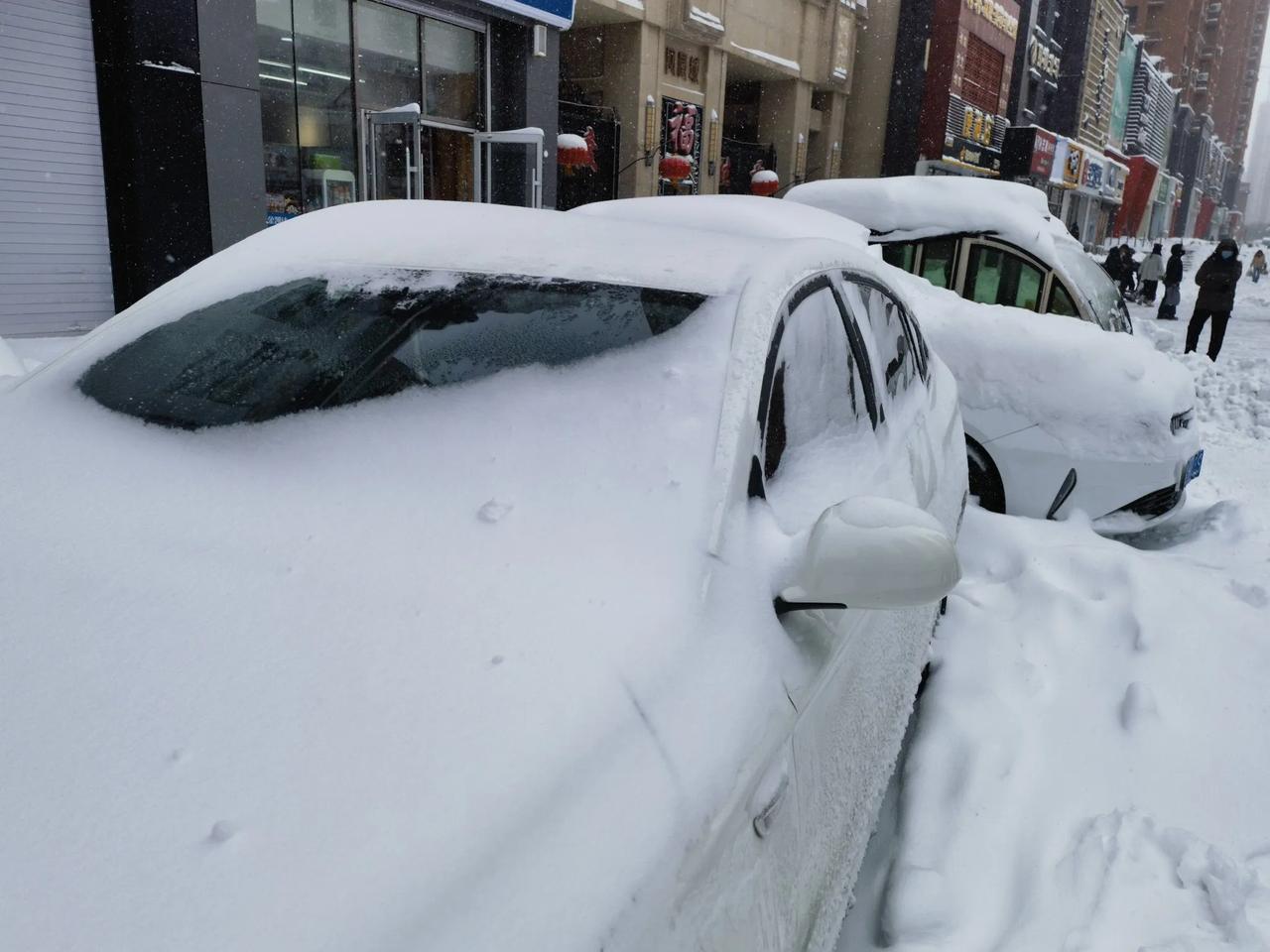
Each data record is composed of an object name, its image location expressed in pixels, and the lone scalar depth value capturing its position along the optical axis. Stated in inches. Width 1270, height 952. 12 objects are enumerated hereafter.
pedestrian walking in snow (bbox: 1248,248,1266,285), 1430.9
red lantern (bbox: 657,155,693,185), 799.1
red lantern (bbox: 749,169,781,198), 925.1
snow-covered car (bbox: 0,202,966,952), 43.2
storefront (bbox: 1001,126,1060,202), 1456.7
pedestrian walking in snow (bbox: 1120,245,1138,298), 925.8
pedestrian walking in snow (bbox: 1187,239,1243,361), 510.6
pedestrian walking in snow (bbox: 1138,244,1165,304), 888.3
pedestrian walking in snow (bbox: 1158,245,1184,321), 766.5
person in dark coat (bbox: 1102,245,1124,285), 932.0
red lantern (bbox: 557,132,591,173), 649.0
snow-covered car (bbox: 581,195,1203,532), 195.5
